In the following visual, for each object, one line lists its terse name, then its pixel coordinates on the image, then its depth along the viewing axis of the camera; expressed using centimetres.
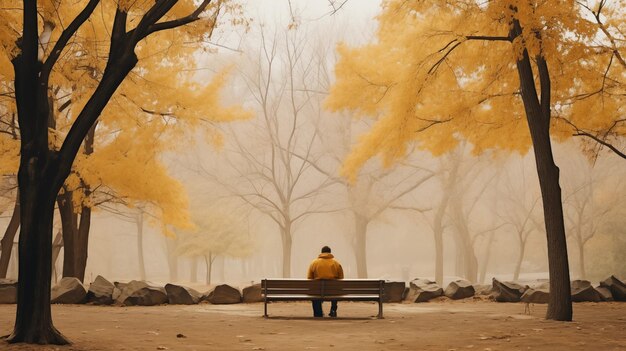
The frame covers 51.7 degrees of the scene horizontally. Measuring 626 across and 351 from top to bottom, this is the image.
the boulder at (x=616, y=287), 1598
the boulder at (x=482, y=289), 1750
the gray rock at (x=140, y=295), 1531
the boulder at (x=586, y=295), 1571
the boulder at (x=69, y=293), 1506
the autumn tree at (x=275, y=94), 2791
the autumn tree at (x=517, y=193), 3622
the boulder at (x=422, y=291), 1691
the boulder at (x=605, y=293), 1588
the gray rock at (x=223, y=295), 1631
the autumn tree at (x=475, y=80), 1102
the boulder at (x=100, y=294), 1526
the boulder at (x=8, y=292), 1488
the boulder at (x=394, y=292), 1694
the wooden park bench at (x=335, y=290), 1199
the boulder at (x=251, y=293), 1656
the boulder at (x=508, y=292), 1636
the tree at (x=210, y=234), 3444
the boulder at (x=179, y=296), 1588
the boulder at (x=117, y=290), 1550
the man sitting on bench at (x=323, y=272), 1243
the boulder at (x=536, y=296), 1573
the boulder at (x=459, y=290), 1722
